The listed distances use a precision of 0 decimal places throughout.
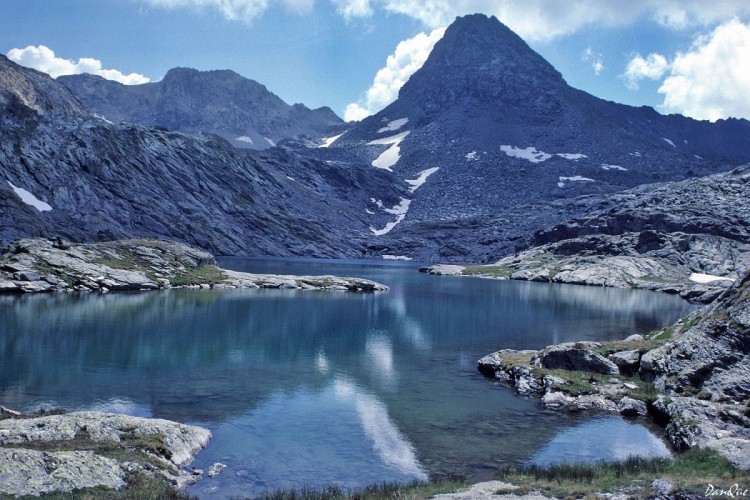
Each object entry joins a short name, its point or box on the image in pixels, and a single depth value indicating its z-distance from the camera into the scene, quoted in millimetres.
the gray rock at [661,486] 16077
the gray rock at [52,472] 15430
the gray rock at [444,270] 159125
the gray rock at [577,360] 37656
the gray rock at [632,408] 30516
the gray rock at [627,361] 37906
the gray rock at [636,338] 45656
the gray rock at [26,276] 71925
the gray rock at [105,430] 19828
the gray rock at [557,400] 31828
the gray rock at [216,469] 20500
